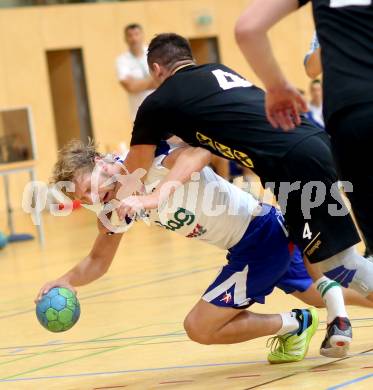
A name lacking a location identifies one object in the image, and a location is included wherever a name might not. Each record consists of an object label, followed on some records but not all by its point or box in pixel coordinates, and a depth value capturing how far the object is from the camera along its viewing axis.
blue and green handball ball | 7.64
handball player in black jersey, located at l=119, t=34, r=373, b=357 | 6.56
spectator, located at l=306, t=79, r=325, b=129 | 24.25
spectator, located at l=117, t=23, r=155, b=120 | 20.34
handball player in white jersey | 7.44
